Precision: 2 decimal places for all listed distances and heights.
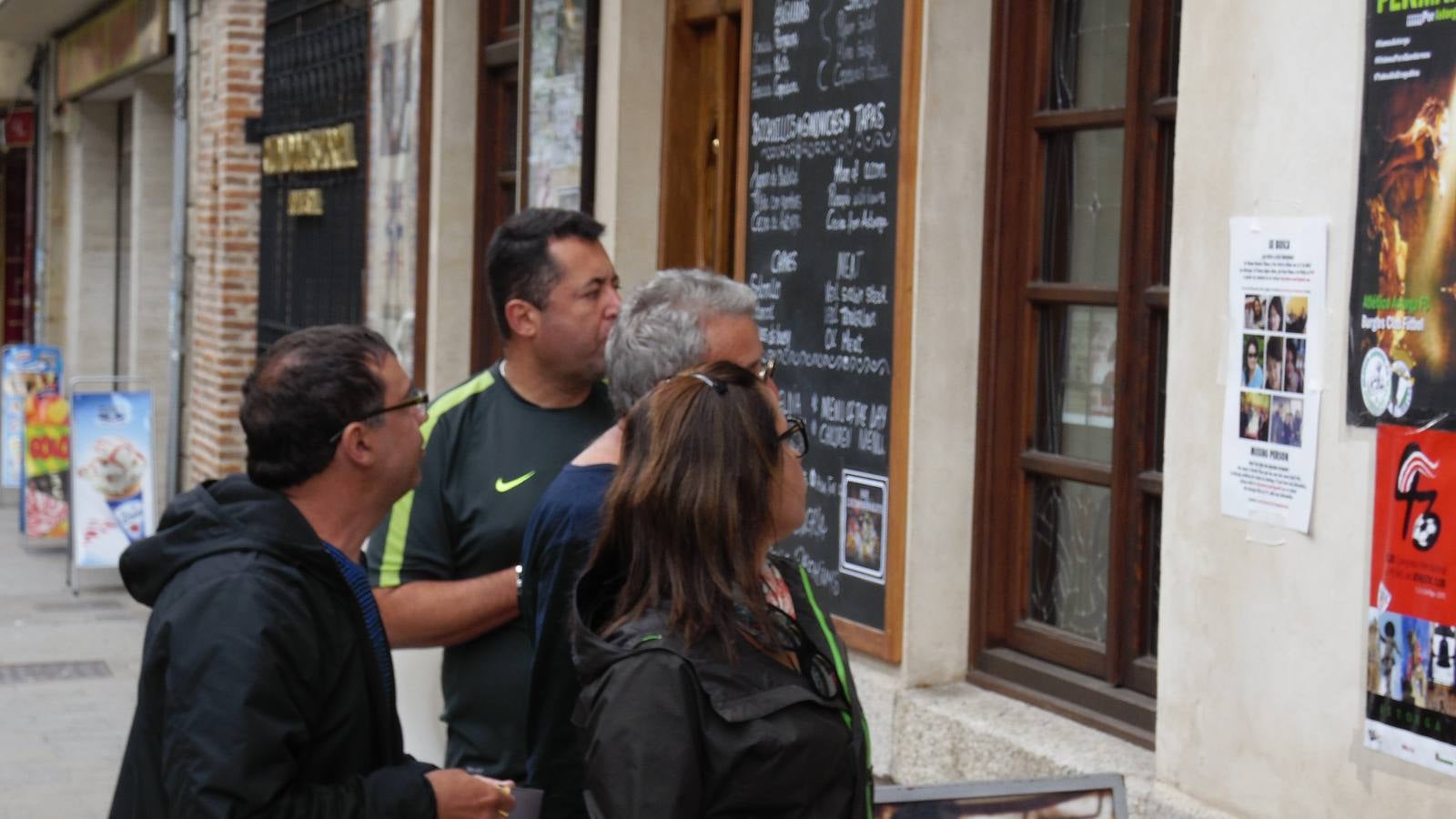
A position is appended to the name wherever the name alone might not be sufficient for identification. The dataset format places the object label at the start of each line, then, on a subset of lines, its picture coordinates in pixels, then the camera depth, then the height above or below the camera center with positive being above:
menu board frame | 5.23 -0.06
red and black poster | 3.45 -0.53
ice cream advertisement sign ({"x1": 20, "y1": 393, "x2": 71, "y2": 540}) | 13.78 -1.36
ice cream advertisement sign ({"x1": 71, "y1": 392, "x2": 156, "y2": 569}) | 11.89 -1.22
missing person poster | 3.79 -0.11
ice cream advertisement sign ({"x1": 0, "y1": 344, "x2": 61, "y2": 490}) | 15.43 -0.77
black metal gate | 10.27 +0.71
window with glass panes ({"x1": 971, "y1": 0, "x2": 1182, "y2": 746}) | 4.66 -0.13
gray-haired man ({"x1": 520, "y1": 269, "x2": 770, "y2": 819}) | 2.84 -0.29
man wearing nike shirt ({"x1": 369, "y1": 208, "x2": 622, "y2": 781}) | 3.60 -0.36
